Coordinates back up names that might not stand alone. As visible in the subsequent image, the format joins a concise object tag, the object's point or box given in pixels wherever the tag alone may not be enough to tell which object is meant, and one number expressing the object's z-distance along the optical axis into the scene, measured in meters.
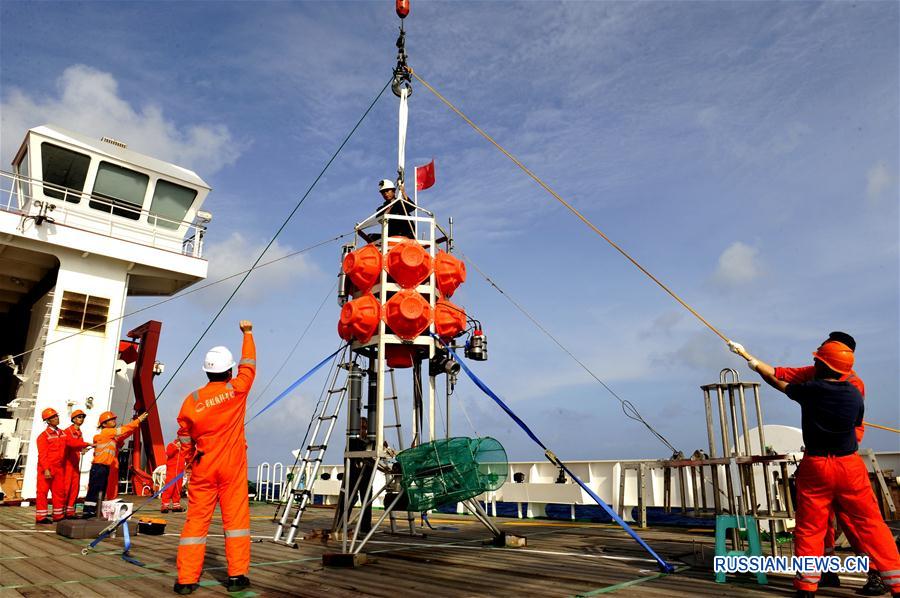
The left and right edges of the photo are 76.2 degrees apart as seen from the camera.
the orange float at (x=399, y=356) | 9.15
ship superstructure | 15.70
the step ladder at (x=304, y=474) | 8.82
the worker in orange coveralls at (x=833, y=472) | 4.86
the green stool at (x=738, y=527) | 5.89
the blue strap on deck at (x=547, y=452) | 6.52
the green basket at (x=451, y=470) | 7.39
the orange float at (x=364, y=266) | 8.80
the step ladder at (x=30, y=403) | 15.49
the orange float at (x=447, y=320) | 9.00
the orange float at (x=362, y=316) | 8.65
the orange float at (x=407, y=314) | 8.54
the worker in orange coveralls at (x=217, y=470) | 5.50
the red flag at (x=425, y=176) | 10.58
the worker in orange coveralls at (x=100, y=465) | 10.61
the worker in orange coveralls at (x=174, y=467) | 15.21
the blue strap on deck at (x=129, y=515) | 7.45
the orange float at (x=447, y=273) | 9.20
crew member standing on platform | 9.85
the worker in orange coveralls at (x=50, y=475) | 11.22
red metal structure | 18.98
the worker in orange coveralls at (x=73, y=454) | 11.34
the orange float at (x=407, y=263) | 8.69
